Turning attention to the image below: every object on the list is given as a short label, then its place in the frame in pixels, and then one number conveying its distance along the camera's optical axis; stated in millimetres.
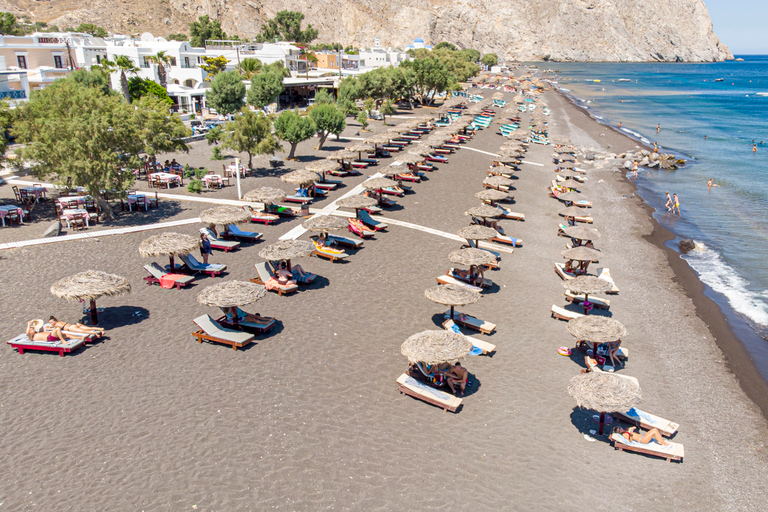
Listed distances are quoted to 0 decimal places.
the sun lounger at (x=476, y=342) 14391
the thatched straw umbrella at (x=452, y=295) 14867
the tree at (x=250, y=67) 66688
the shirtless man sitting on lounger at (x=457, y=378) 12531
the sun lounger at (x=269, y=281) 17139
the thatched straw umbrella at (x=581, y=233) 20770
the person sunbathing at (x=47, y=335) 13469
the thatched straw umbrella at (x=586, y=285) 16328
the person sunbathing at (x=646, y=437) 11093
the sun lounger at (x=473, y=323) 15414
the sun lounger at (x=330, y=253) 19984
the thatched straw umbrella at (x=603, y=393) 11000
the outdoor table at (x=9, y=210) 21938
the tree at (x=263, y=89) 48875
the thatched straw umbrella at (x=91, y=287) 14000
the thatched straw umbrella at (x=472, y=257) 17312
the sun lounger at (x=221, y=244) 20516
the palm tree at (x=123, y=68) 49575
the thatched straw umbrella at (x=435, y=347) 12094
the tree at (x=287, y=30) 140625
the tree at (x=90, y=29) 108706
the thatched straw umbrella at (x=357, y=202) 22750
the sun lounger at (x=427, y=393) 11898
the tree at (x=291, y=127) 34094
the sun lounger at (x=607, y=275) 19058
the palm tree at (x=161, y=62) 59125
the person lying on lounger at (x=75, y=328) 13812
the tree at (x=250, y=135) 30375
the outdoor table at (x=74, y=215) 21859
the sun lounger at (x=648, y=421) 11617
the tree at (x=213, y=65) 64425
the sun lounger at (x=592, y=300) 17672
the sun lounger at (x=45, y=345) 13359
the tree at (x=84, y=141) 21562
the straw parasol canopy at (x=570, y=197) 30109
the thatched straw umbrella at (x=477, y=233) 19812
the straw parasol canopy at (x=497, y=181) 29234
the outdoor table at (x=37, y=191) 25069
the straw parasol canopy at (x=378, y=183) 25916
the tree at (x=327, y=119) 38344
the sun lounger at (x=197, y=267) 18109
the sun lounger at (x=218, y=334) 13891
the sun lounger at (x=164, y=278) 17266
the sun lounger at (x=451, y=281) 17844
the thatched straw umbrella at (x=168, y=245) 16875
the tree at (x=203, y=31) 114688
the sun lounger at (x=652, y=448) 10898
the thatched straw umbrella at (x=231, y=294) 13891
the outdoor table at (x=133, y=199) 24266
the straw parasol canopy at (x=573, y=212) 25219
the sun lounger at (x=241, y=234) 21516
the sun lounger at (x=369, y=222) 23328
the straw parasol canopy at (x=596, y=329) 13570
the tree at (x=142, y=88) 49781
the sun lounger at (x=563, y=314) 16500
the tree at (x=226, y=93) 46344
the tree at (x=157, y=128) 27828
